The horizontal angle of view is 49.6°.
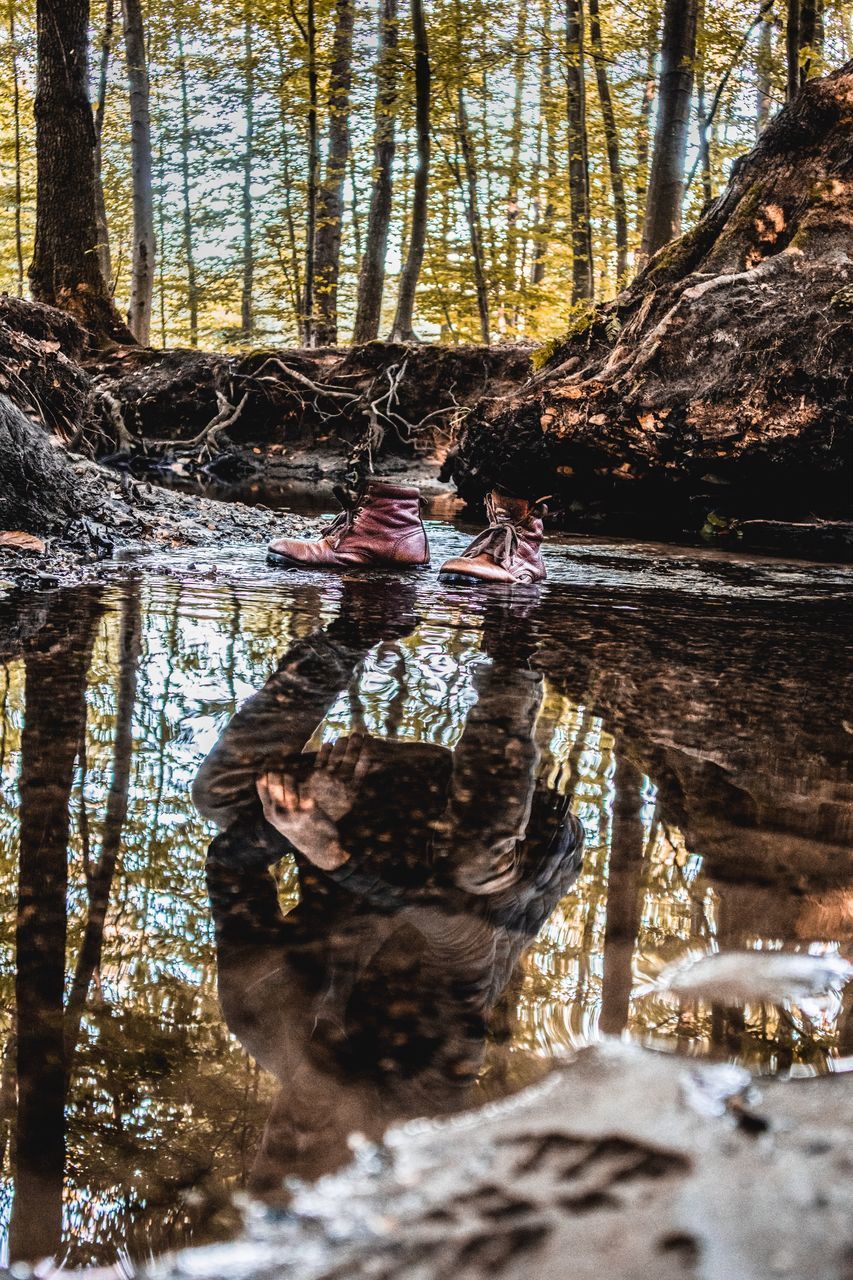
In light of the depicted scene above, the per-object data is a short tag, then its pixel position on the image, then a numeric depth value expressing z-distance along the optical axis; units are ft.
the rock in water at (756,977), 3.59
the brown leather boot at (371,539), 16.63
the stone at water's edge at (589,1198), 2.19
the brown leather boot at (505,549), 15.51
